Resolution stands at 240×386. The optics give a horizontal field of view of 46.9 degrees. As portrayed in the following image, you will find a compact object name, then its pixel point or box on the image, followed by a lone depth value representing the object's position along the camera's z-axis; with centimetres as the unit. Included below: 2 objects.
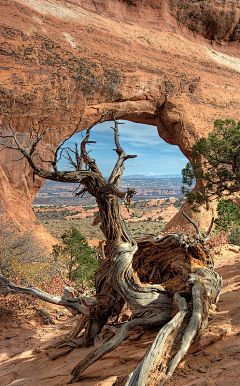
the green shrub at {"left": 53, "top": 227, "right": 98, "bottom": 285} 1173
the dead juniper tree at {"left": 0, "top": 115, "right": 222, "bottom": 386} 362
